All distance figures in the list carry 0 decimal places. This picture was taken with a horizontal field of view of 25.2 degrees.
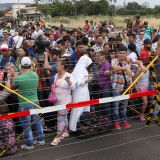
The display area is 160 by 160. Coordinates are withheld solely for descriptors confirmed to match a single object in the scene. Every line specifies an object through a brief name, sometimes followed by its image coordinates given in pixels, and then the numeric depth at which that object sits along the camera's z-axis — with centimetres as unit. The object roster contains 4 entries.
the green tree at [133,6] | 7504
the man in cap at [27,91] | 595
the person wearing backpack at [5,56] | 771
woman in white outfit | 660
